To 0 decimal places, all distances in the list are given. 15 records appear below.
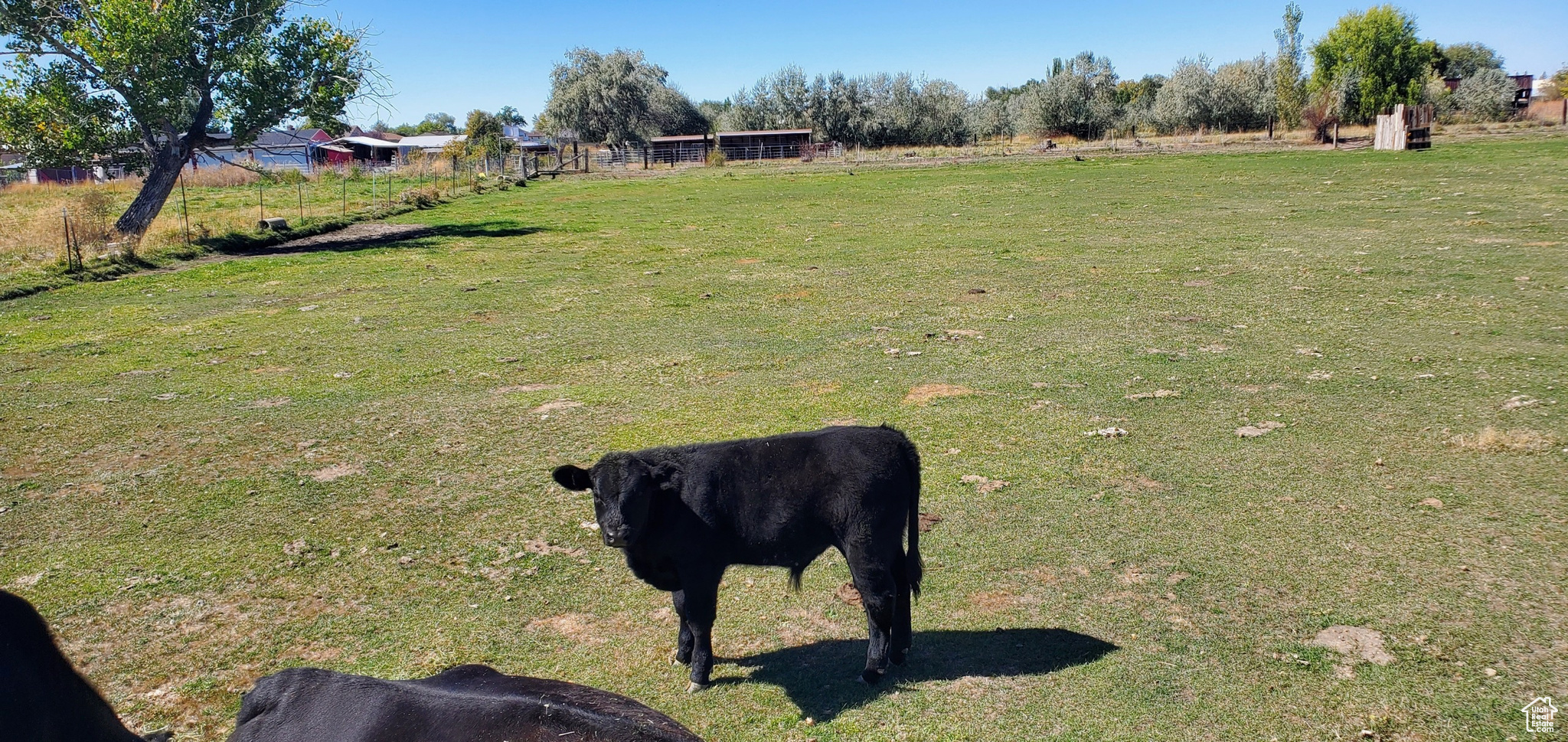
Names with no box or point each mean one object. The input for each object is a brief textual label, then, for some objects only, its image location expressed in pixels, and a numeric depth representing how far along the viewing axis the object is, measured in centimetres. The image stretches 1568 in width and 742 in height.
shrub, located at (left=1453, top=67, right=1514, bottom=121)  6322
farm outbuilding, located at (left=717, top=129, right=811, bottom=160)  7388
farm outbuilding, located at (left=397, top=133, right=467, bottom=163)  9850
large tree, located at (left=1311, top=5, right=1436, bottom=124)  6931
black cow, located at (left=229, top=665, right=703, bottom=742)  325
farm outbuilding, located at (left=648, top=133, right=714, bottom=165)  7475
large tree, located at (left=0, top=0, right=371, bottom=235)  2625
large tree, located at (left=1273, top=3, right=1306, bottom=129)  6156
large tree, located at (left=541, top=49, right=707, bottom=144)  8900
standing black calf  555
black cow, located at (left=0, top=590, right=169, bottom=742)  340
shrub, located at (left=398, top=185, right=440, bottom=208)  3725
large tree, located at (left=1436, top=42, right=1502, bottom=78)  9275
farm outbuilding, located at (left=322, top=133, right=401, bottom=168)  8531
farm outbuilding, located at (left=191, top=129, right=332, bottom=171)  7644
